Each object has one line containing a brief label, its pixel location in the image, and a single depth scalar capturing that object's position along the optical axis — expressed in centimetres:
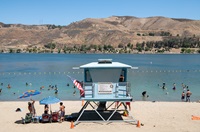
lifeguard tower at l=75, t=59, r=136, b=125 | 2197
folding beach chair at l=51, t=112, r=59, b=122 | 2319
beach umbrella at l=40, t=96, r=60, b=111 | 2259
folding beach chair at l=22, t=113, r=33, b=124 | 2308
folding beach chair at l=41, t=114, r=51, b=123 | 2295
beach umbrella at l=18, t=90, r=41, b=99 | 2371
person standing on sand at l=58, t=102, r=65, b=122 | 2328
